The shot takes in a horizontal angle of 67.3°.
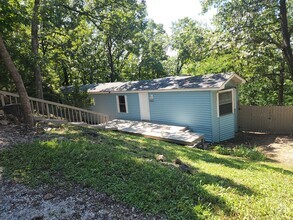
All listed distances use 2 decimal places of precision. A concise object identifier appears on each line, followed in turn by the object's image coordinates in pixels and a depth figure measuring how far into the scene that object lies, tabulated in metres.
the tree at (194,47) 12.10
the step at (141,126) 10.40
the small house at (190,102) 9.80
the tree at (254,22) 10.27
